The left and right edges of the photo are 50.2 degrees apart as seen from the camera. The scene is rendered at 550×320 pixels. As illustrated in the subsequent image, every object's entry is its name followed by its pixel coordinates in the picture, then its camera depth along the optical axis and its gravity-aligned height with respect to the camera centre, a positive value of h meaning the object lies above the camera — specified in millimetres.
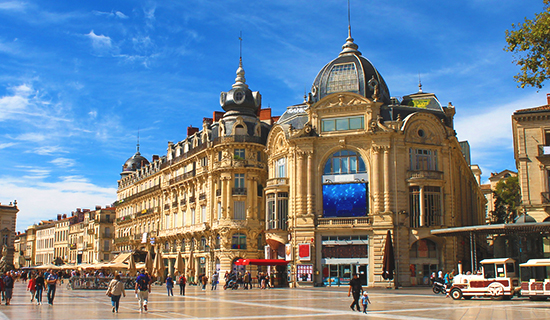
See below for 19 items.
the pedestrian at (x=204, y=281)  47809 -2544
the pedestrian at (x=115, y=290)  22094 -1509
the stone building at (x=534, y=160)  43219 +6487
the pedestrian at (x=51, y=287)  27125 -1670
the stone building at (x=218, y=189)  57688 +6482
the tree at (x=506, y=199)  63812 +5320
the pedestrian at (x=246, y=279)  47172 -2385
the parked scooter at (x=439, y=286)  34906 -2248
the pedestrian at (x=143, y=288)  22719 -1483
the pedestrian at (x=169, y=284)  35806 -2047
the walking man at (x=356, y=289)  22752 -1564
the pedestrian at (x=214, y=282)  46588 -2567
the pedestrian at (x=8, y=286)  27153 -1600
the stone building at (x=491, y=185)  101938 +11489
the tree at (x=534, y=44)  19438 +6851
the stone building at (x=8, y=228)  101875 +4064
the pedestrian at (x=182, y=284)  37138 -2139
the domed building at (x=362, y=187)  45812 +4942
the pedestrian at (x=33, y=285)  30453 -1795
